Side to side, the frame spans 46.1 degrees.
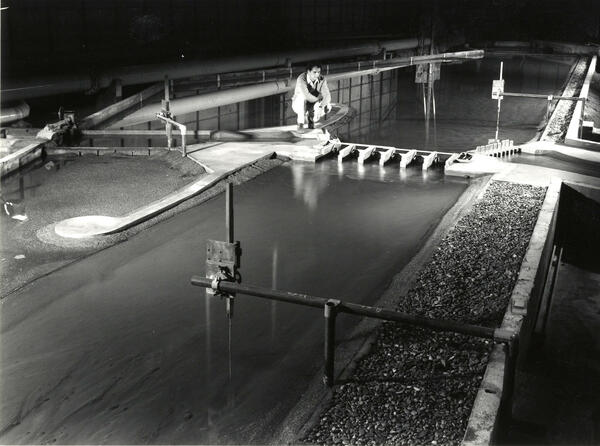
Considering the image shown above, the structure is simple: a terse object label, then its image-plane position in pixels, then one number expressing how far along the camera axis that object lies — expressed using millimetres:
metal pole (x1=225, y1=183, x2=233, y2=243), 6641
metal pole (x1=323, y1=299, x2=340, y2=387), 6898
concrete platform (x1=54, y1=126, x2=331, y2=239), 12336
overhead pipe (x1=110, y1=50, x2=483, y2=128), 22797
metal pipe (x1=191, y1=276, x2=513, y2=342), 6434
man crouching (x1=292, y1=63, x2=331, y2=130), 19625
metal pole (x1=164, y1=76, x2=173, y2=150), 17500
